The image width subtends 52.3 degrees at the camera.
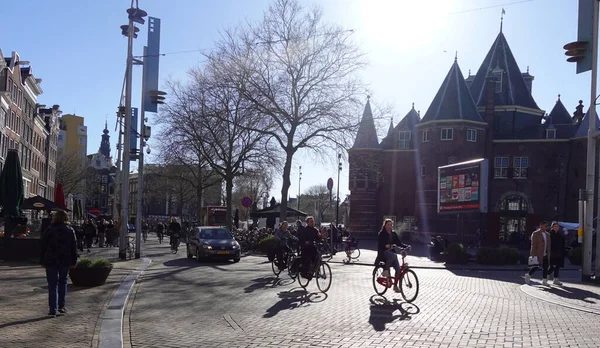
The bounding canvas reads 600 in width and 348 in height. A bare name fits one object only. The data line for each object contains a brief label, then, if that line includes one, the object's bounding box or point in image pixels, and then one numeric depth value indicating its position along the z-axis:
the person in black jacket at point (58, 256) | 9.91
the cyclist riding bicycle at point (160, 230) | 42.31
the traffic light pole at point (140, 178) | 24.80
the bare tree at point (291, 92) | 30.44
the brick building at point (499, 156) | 55.47
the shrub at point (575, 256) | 27.00
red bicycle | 12.41
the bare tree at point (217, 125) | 31.28
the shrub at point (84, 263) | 13.77
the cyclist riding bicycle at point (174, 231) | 31.81
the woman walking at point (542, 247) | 16.62
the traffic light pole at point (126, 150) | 22.53
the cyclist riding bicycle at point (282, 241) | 18.62
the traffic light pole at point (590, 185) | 18.03
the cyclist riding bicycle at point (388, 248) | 12.91
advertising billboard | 30.11
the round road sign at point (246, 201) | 31.61
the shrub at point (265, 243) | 28.81
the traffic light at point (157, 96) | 23.97
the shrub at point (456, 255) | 26.22
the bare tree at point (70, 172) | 71.44
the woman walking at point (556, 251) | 16.80
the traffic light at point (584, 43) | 17.84
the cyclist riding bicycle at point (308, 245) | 14.52
